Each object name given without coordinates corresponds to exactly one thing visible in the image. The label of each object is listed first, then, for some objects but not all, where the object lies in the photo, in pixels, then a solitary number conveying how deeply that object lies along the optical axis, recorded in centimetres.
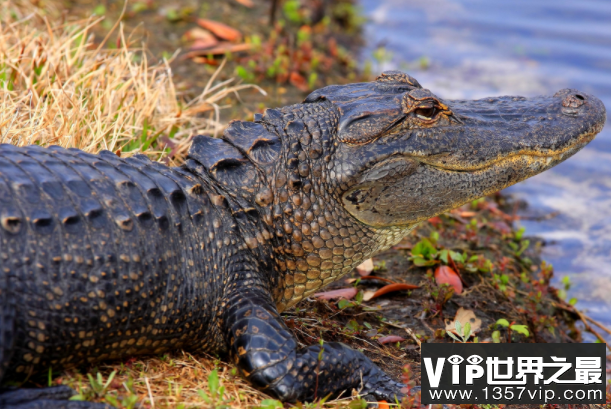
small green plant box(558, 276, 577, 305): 1002
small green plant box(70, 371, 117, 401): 547
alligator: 545
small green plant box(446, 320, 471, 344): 725
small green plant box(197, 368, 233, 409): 558
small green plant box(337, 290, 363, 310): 809
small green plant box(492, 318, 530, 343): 782
